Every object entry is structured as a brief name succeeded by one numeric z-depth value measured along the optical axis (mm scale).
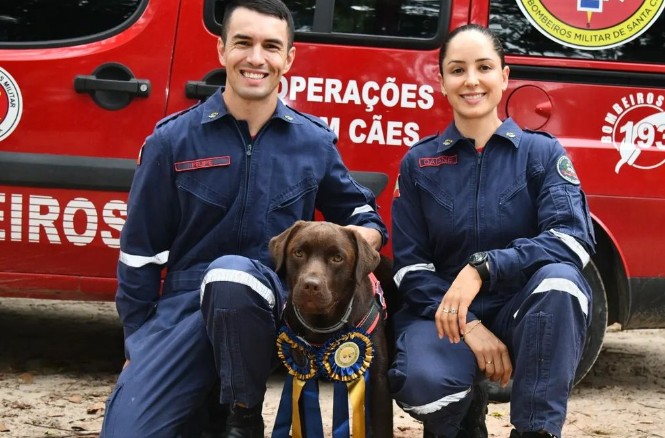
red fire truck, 4246
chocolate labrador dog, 3184
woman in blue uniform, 3090
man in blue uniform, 3305
